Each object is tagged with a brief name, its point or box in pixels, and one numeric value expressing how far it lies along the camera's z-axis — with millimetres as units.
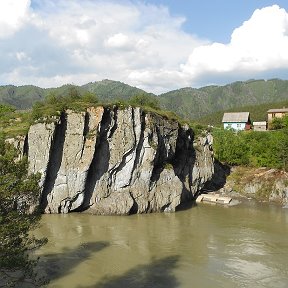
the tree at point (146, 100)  66550
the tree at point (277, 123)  102062
